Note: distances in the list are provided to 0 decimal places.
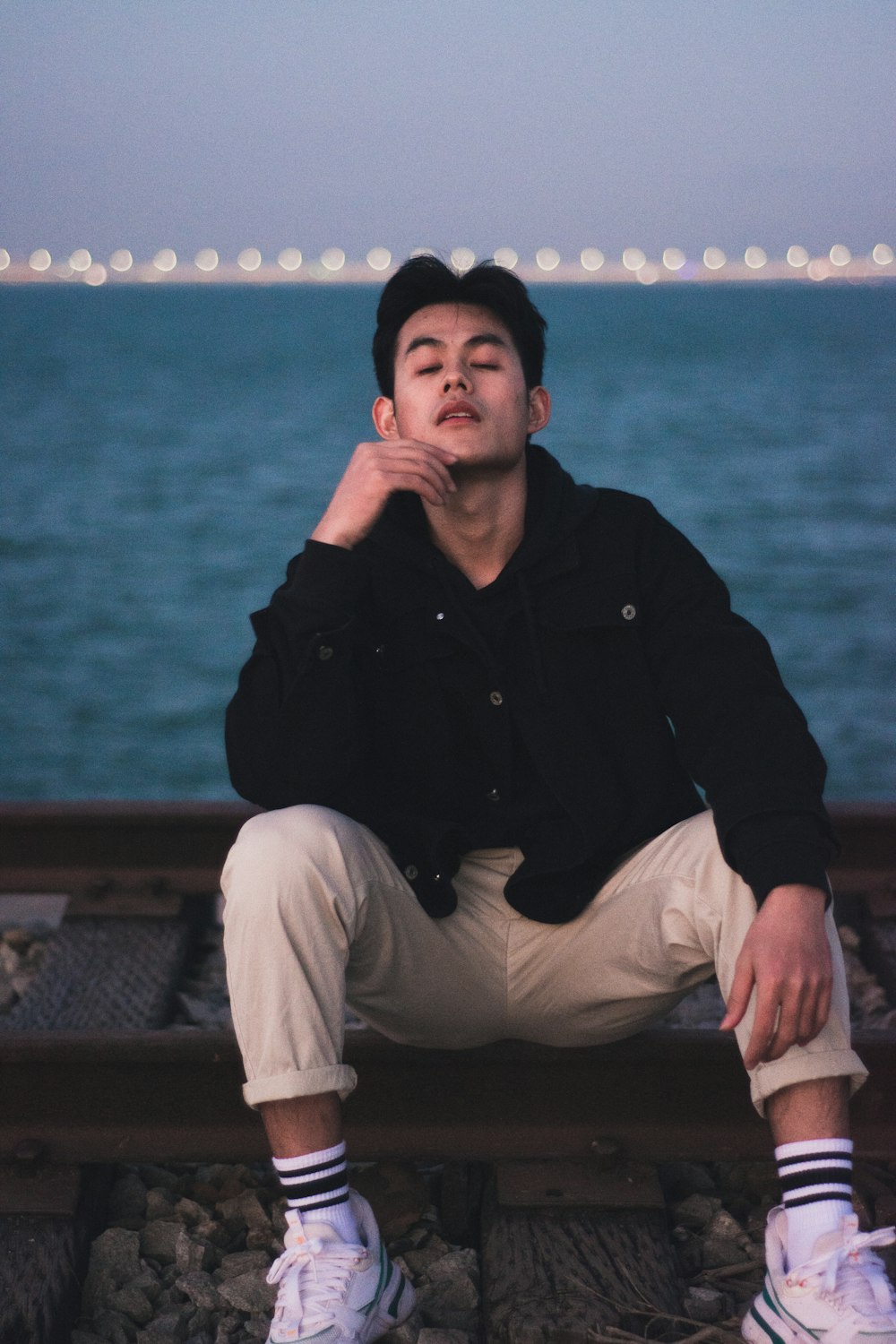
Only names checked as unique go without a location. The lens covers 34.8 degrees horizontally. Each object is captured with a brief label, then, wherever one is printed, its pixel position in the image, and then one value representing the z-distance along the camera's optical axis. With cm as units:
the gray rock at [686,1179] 292
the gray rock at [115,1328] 250
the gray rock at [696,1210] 279
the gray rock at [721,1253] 267
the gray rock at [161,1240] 273
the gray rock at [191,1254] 268
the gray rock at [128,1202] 285
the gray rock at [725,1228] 272
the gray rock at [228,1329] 249
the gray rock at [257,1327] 252
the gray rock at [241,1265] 267
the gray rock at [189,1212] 283
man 225
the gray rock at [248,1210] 282
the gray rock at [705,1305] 248
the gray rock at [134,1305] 256
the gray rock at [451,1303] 251
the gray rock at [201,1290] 258
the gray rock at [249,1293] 257
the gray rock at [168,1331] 247
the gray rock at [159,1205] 286
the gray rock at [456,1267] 262
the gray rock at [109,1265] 261
